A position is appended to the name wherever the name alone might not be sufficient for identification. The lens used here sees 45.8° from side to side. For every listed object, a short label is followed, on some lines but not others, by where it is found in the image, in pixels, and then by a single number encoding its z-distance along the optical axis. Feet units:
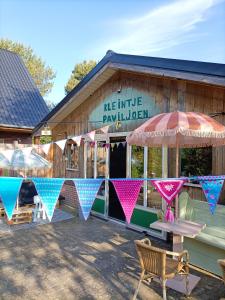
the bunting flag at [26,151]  25.74
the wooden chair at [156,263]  11.57
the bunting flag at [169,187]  13.76
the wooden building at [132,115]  18.99
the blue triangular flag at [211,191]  14.05
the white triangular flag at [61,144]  21.63
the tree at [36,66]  87.52
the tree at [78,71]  99.90
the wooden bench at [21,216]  25.68
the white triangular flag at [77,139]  21.57
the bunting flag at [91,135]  23.26
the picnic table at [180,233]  14.32
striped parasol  13.38
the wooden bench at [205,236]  15.62
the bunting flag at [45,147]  23.74
